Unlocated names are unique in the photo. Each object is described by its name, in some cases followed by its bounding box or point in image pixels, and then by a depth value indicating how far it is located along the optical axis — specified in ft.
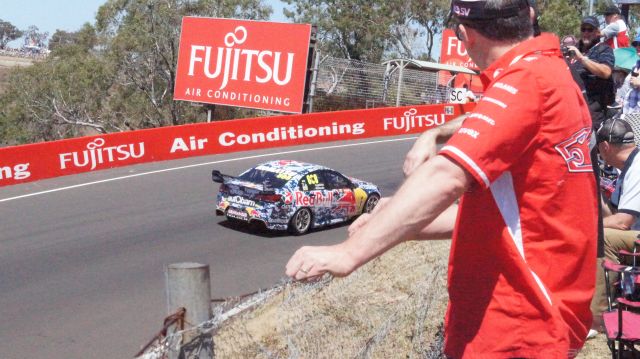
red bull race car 45.24
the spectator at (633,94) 29.50
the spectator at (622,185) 18.07
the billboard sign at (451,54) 141.49
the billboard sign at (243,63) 101.24
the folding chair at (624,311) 14.55
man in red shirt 5.64
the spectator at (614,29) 32.42
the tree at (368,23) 190.39
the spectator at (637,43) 35.30
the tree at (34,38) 378.16
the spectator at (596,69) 23.23
